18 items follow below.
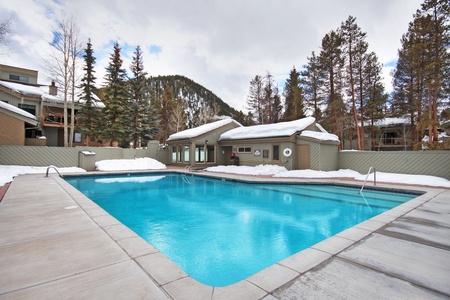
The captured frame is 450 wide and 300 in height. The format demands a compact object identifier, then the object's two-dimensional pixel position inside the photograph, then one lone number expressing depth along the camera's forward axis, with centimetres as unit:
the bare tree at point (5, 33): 974
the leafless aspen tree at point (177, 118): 3000
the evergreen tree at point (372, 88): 1886
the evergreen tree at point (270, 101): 3138
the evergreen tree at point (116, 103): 1984
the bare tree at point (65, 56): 1612
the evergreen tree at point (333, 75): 1895
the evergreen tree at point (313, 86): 2230
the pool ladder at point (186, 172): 1238
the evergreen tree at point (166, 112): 3203
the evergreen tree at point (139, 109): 2173
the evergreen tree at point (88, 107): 1900
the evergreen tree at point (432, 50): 1127
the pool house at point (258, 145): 1304
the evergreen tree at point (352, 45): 1756
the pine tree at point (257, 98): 3206
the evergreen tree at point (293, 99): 2662
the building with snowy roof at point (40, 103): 1912
